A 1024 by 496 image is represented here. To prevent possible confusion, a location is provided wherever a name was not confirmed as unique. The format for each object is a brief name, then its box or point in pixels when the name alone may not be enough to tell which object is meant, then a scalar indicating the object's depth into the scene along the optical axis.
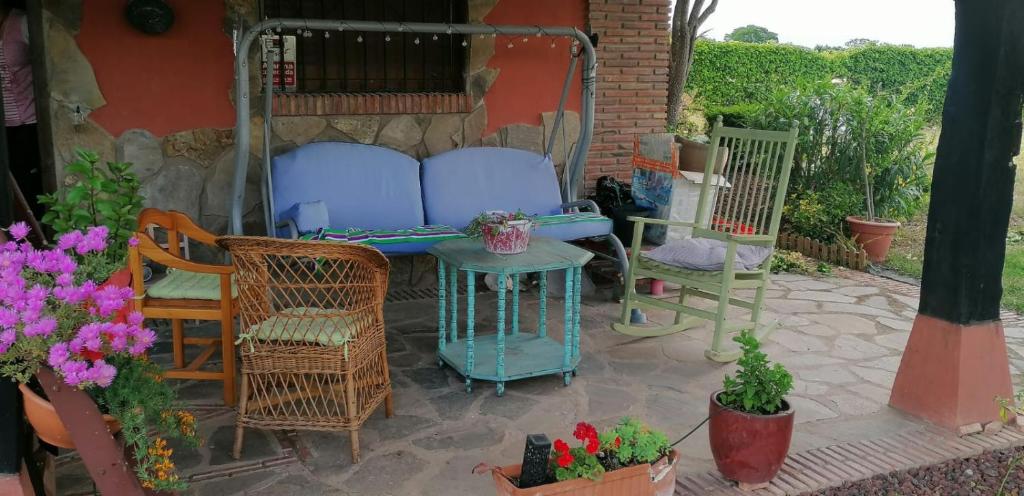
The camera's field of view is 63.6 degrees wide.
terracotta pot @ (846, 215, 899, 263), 6.41
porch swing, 4.48
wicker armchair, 2.93
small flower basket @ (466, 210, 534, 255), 3.71
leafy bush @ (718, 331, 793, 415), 2.73
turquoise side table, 3.60
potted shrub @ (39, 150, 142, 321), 3.10
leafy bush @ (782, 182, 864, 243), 6.61
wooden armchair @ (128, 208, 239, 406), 3.43
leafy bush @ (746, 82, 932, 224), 6.68
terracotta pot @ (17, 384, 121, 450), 2.16
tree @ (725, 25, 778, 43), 27.92
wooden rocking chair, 4.14
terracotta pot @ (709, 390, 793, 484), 2.75
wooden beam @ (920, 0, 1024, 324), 3.11
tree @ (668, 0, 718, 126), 8.80
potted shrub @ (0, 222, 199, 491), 1.97
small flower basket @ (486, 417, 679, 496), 2.33
